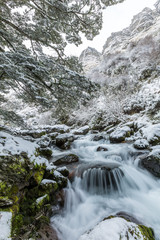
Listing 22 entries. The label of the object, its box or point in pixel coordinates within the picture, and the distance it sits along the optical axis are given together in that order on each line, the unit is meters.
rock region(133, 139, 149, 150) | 6.81
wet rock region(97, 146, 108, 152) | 8.24
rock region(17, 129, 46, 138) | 11.20
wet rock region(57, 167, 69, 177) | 4.86
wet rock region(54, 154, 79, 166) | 6.42
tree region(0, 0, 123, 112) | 2.92
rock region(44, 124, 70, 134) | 13.80
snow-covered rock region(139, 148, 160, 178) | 4.80
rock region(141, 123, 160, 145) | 6.73
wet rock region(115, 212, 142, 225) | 3.16
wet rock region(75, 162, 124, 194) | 4.70
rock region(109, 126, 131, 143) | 9.14
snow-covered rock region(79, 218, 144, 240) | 1.81
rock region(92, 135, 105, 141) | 11.12
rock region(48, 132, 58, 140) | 11.57
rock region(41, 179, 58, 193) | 3.34
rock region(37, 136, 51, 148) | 8.23
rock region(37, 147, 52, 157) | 7.55
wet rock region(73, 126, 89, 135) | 14.51
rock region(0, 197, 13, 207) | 1.97
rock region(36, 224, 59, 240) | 2.25
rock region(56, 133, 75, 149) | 10.00
